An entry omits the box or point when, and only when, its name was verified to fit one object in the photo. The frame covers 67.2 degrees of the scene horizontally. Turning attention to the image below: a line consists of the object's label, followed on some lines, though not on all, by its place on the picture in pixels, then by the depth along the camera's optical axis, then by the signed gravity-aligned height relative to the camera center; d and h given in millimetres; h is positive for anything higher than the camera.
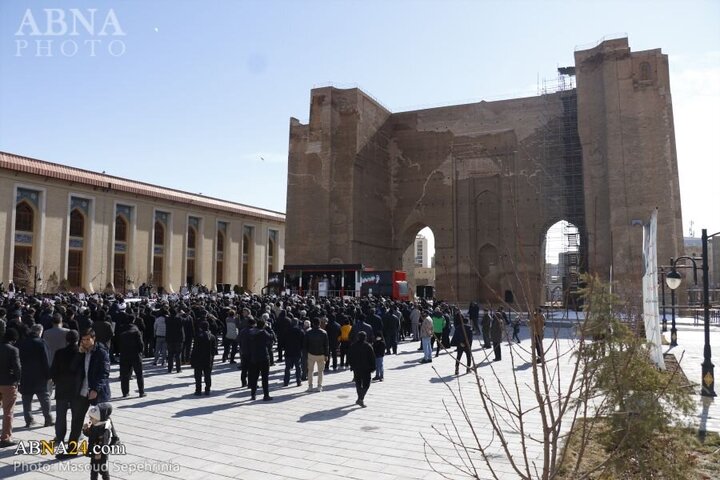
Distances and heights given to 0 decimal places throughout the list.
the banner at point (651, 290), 9719 -259
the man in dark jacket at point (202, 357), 9062 -1354
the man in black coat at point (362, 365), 8469 -1391
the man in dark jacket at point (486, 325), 13878 -1240
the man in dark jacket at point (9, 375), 6298 -1154
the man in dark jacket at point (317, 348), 9477 -1266
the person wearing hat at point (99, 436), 4586 -1361
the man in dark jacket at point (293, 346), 9922 -1281
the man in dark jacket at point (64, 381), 6020 -1166
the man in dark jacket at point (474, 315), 16953 -1225
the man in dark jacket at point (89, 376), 5969 -1105
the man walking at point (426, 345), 12914 -1639
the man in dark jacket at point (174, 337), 11352 -1281
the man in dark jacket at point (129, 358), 8820 -1332
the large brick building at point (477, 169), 30469 +7208
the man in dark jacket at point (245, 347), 8906 -1182
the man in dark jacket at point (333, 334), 11820 -1258
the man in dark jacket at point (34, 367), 6613 -1119
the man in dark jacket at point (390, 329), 14211 -1402
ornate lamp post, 8930 -1300
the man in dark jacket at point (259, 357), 8758 -1300
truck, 30844 -329
